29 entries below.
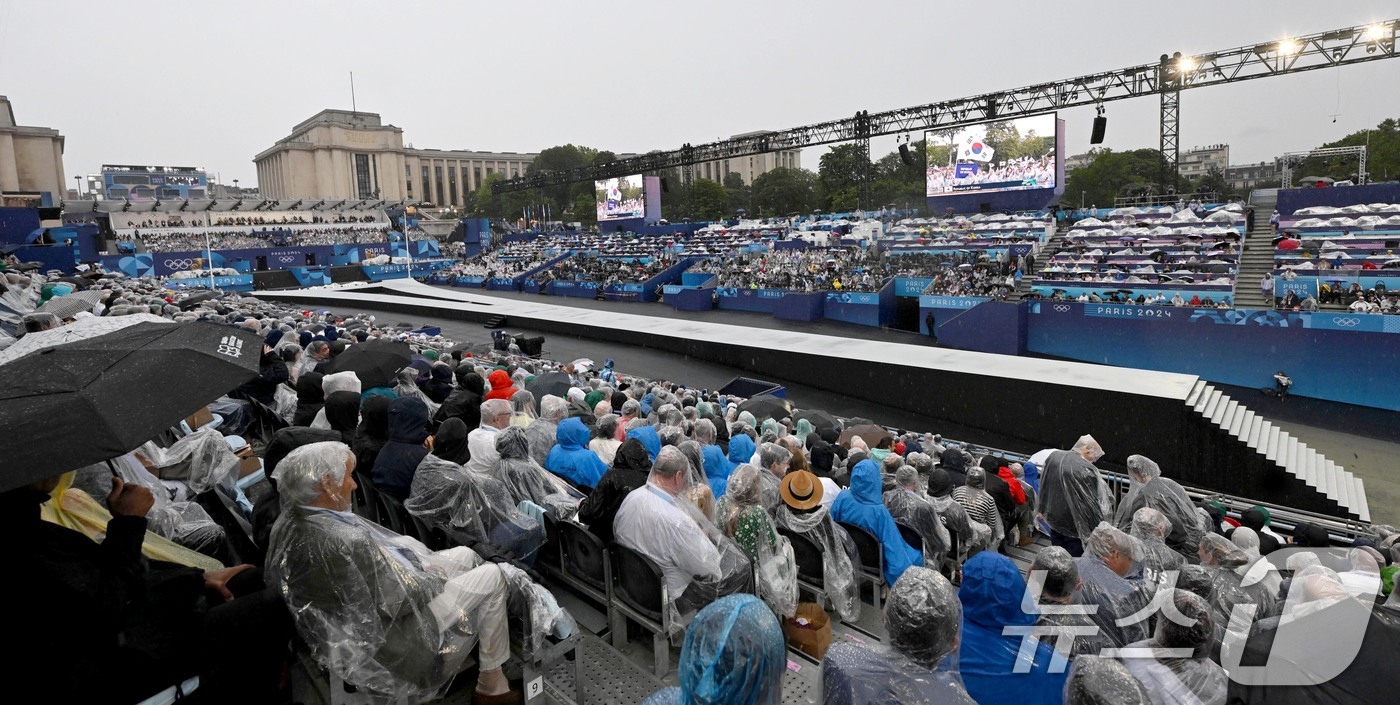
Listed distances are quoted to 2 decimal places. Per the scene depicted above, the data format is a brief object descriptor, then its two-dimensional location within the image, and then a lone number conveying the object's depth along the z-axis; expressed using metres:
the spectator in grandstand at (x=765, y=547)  3.47
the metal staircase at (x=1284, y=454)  7.95
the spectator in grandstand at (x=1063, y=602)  2.67
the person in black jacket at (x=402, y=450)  3.74
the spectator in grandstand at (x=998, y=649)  2.38
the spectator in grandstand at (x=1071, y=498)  4.91
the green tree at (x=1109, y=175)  48.00
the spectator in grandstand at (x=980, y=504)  4.63
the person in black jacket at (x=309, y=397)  5.52
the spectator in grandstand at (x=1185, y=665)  2.22
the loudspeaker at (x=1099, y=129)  23.62
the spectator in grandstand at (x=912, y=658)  1.94
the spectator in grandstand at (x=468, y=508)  3.38
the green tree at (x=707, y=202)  56.66
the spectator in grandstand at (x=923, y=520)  4.20
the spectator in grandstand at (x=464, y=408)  5.46
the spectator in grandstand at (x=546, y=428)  5.04
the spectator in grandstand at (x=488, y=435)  4.04
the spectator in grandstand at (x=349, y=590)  2.44
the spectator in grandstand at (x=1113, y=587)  2.86
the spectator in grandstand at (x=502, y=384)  7.07
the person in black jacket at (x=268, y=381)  6.83
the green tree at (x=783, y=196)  57.41
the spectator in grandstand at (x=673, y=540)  3.24
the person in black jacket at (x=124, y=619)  1.95
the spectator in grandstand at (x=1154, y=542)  3.67
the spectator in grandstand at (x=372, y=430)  4.08
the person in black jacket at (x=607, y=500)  3.54
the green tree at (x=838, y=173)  54.06
